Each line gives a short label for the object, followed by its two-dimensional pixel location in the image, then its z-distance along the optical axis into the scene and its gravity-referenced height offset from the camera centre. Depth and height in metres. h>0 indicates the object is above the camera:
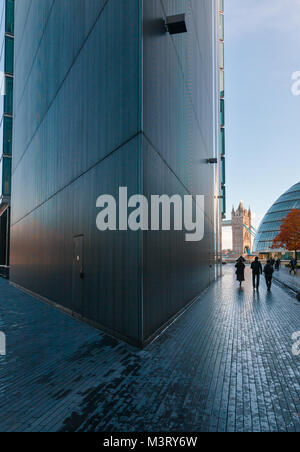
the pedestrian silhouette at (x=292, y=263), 30.13 -1.90
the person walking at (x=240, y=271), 19.58 -1.67
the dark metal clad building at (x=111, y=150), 7.37 +2.81
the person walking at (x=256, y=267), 17.30 -1.28
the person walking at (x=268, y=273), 17.20 -1.57
